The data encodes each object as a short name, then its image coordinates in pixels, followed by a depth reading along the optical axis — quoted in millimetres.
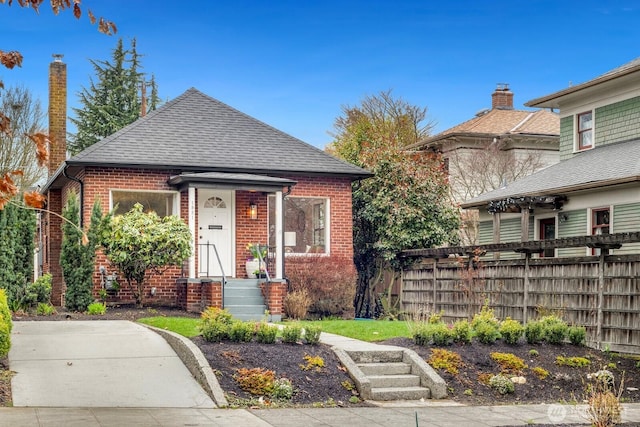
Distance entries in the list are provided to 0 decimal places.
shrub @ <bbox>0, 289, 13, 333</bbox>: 12236
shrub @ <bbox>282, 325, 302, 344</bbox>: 13086
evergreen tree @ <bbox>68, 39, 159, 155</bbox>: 43844
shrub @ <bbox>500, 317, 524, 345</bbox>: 13758
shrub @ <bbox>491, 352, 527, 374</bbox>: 12617
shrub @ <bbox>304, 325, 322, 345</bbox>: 13195
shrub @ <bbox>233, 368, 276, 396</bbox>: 11250
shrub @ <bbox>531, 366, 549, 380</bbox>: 12541
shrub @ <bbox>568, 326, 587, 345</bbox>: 14273
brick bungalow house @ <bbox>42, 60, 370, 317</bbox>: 21906
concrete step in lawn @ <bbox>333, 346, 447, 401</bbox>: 11766
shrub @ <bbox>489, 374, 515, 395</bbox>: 11977
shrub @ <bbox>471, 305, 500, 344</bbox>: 13656
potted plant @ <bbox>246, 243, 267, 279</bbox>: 22812
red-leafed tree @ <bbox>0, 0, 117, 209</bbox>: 5434
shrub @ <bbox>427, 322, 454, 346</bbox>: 13453
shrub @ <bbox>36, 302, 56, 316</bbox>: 18562
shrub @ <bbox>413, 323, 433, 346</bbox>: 13461
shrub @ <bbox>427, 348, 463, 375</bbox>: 12457
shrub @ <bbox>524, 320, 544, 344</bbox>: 14016
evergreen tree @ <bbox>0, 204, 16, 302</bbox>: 18250
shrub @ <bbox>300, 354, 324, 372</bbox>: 12000
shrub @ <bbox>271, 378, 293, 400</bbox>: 11203
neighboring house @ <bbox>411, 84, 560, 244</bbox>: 34531
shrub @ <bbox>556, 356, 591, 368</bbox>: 13188
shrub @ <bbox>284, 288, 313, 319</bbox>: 21875
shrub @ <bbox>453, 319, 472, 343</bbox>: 13602
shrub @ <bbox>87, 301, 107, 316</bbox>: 19000
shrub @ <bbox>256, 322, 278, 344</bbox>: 13047
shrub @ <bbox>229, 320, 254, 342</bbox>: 12984
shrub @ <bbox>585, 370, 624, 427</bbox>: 8461
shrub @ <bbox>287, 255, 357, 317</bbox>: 22914
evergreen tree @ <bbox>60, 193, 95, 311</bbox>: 19531
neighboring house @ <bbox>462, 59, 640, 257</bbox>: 21219
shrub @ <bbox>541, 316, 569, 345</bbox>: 14109
